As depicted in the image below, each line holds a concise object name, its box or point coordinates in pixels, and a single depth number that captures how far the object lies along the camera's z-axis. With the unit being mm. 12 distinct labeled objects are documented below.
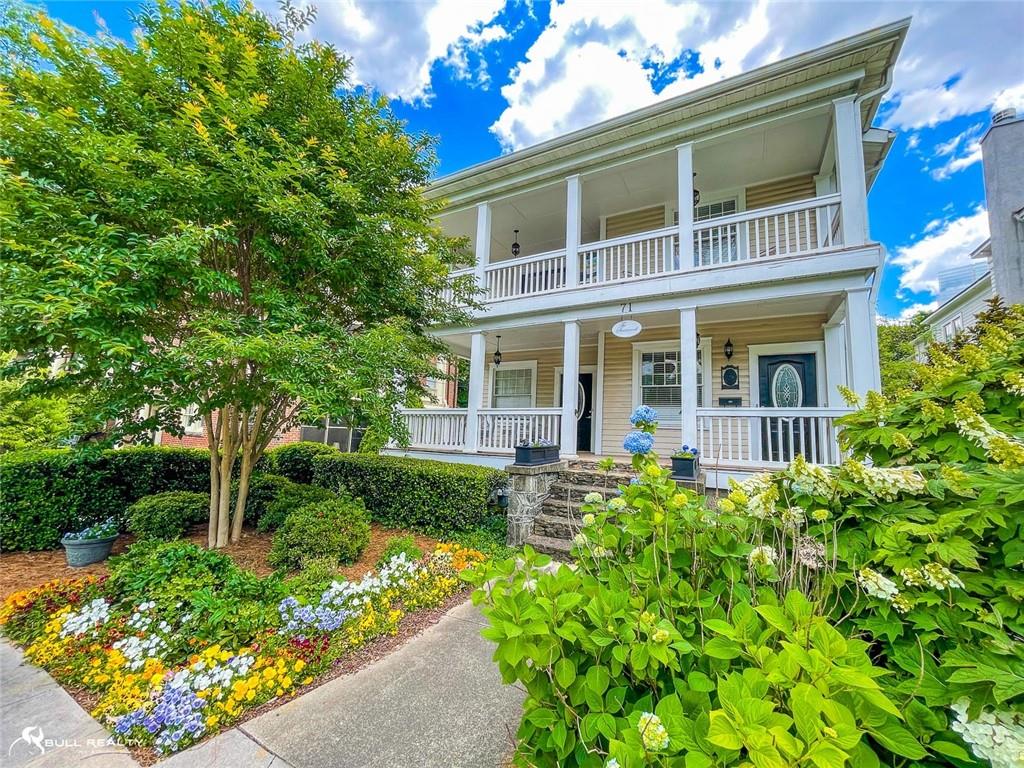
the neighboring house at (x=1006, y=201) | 8570
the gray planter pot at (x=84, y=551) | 4340
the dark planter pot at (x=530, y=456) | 5324
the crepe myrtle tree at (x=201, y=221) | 3283
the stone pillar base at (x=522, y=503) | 5117
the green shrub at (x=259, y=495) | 5805
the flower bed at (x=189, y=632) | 2234
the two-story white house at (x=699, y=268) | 5348
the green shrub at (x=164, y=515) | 4773
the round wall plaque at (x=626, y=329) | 6191
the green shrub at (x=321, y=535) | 4152
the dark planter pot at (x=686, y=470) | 4645
